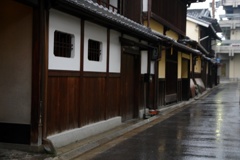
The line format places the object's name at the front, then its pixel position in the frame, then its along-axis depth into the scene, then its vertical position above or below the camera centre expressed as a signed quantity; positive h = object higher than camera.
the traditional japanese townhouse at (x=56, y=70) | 8.05 +0.14
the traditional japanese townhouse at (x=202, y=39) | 34.62 +4.21
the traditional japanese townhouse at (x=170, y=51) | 17.70 +1.58
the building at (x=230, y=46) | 62.62 +5.42
